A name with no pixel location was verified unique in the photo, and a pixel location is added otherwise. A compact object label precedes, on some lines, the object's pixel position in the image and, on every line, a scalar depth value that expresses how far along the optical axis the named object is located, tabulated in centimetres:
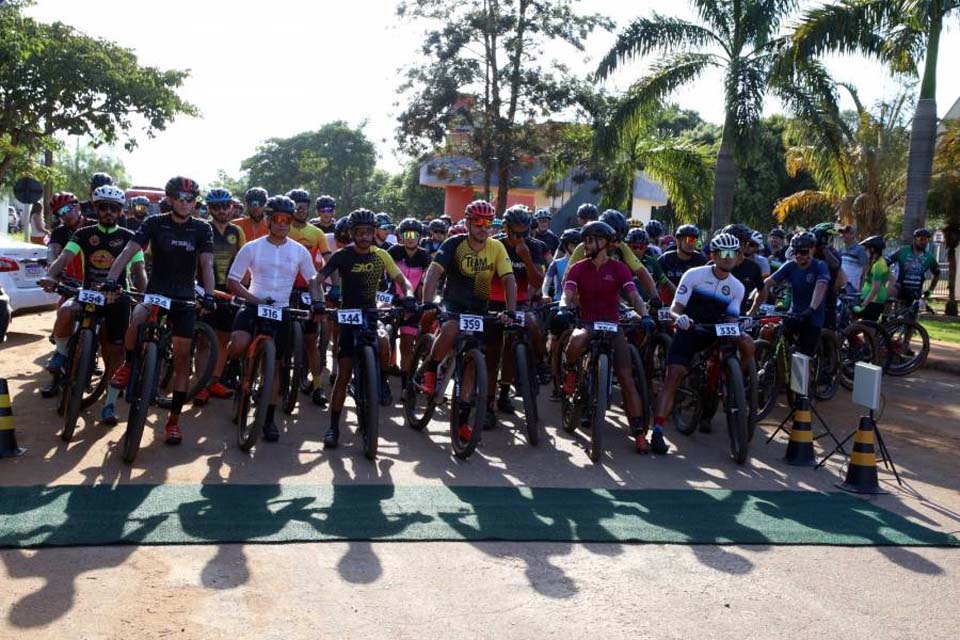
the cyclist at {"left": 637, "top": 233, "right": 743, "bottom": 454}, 881
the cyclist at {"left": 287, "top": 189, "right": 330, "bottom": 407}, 1005
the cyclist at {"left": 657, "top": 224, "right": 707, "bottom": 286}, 1095
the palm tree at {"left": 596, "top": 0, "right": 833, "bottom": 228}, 2008
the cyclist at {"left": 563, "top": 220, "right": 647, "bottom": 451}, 866
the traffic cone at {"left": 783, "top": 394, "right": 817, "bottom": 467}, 855
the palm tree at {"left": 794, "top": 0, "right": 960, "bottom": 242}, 1848
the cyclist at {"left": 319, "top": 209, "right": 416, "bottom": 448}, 842
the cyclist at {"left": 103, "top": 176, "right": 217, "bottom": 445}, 795
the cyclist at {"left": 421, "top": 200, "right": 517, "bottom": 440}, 857
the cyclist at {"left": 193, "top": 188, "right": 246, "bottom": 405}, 999
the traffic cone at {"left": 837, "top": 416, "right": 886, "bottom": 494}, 764
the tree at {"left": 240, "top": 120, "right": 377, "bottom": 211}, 7069
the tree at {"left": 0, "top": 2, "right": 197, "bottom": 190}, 2433
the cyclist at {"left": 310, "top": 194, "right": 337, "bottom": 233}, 1262
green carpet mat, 592
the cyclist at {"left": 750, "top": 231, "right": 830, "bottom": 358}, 1059
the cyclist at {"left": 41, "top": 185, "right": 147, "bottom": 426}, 865
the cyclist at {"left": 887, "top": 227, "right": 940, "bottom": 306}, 1498
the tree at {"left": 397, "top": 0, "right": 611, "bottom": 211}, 2828
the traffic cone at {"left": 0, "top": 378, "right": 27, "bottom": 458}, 745
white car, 1434
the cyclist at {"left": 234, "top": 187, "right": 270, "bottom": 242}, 1083
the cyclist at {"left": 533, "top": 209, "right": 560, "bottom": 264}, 1241
